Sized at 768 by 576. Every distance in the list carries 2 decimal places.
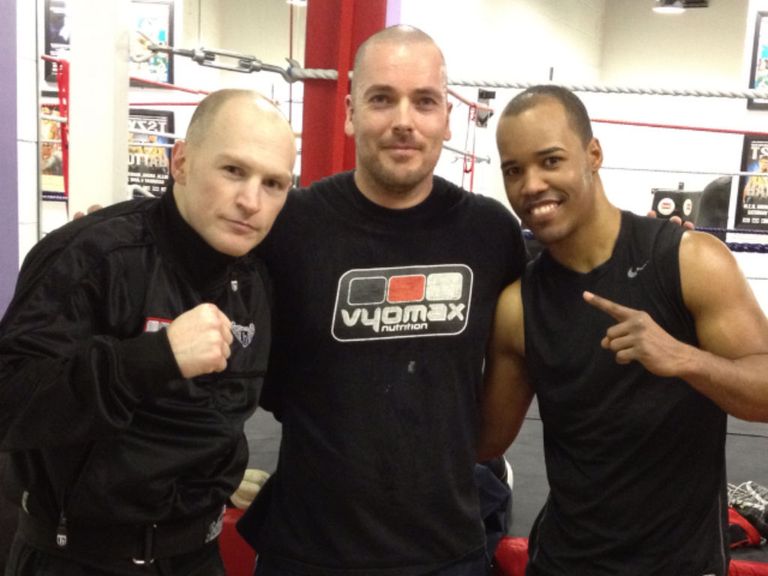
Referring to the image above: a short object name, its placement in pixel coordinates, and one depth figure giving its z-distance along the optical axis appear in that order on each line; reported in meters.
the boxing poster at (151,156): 6.52
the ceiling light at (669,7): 7.86
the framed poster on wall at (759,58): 7.65
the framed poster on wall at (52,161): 5.95
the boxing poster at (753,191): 7.50
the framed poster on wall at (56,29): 5.88
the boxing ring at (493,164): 1.74
